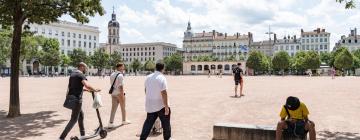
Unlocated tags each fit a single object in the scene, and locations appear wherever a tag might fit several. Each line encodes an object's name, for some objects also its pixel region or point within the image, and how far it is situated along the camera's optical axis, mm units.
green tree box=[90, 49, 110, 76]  105006
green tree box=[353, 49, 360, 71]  104000
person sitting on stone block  6801
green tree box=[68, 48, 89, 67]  97375
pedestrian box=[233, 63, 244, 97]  18312
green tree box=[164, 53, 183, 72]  126188
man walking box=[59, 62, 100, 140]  7898
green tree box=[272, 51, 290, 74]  107562
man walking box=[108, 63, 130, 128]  9852
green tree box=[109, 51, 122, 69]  110625
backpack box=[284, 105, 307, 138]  6809
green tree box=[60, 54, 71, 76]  95438
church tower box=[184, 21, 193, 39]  173750
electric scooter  8420
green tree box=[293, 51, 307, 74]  101262
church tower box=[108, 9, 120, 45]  155500
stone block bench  7484
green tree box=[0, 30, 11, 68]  70875
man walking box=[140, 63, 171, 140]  7027
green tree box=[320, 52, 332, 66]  116912
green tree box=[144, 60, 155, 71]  136600
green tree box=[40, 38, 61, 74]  85419
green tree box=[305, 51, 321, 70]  97938
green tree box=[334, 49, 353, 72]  92250
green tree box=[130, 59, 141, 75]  149500
